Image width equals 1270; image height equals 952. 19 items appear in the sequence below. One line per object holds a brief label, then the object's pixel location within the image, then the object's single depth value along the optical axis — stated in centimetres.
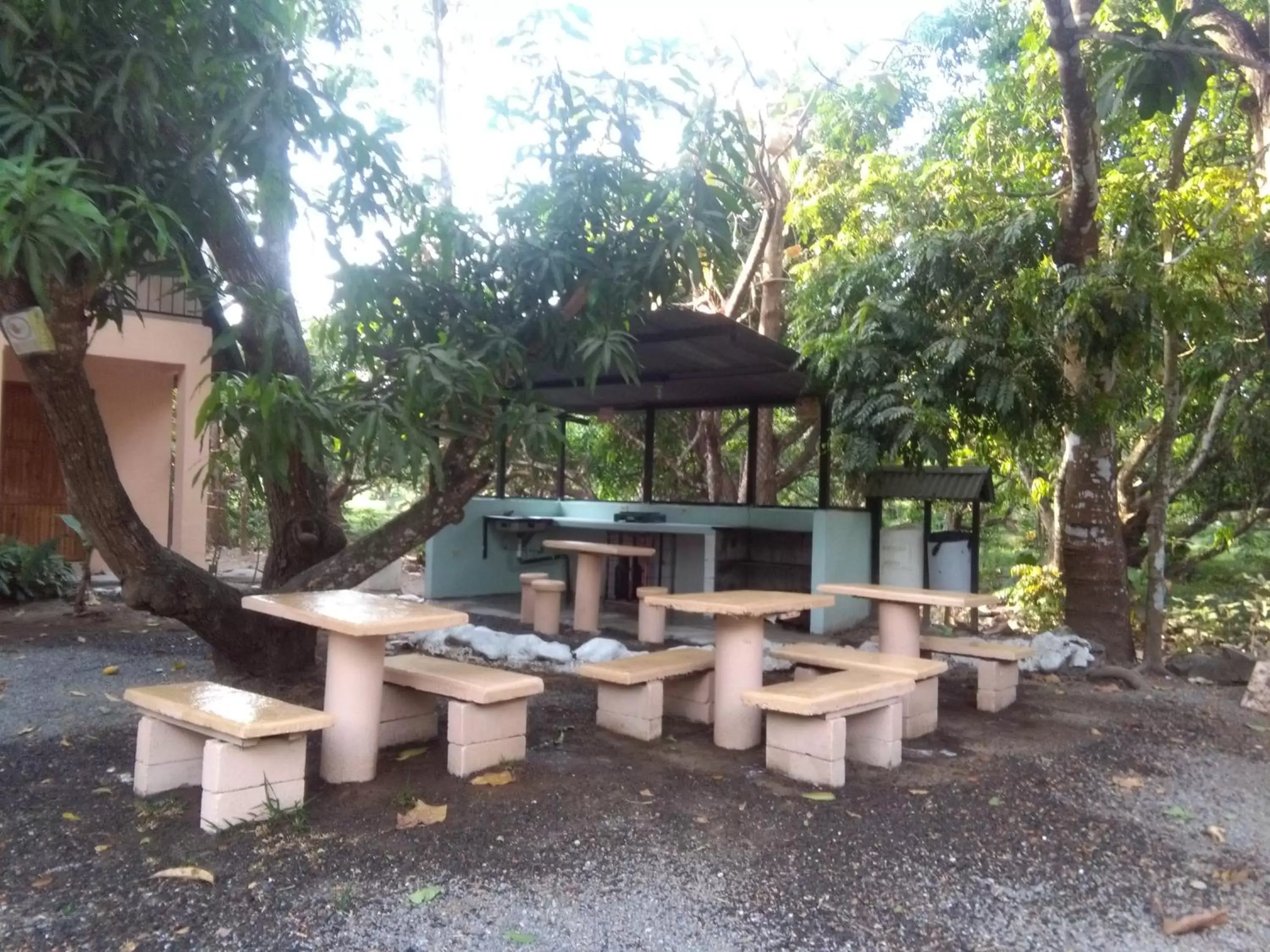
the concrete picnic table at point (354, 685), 429
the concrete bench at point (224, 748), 371
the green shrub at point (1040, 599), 1014
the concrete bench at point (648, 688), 518
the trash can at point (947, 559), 962
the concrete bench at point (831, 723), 450
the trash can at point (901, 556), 954
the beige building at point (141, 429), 1130
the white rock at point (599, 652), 740
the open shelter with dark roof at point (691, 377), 809
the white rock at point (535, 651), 746
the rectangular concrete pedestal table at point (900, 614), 639
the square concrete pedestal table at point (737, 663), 514
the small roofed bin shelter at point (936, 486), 892
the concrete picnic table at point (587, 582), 895
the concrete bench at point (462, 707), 442
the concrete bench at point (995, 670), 627
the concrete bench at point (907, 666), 545
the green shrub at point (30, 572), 969
